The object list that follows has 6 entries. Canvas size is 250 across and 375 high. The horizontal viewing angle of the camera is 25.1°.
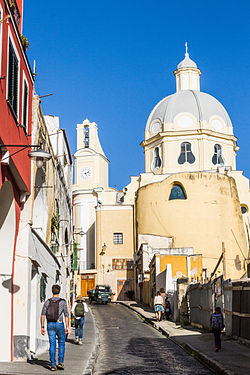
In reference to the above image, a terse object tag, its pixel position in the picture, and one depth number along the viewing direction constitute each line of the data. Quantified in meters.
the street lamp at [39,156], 9.89
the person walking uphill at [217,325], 12.91
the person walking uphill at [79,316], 15.67
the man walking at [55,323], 10.27
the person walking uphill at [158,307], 24.05
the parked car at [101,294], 42.16
